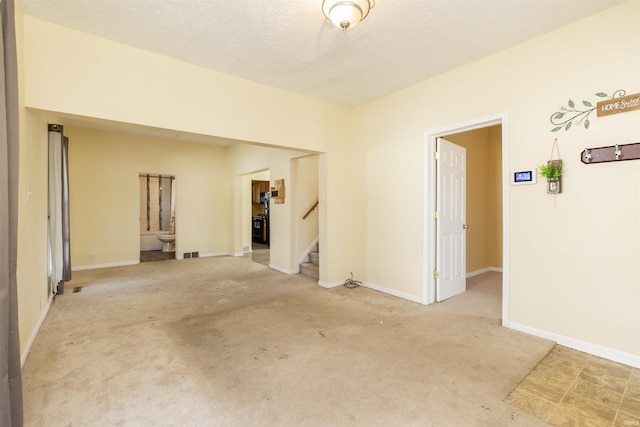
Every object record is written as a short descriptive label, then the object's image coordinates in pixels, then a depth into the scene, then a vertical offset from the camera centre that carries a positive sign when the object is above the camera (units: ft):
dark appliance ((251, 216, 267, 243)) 31.96 -1.94
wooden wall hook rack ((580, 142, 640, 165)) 7.38 +1.46
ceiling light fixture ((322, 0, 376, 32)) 6.75 +4.65
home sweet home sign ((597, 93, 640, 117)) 7.39 +2.68
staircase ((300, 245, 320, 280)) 16.81 -3.17
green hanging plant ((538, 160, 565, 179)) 8.50 +1.15
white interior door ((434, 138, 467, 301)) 12.38 -0.42
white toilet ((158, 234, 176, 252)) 26.71 -2.66
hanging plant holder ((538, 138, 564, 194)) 8.52 +1.08
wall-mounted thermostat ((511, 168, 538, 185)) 9.11 +1.06
